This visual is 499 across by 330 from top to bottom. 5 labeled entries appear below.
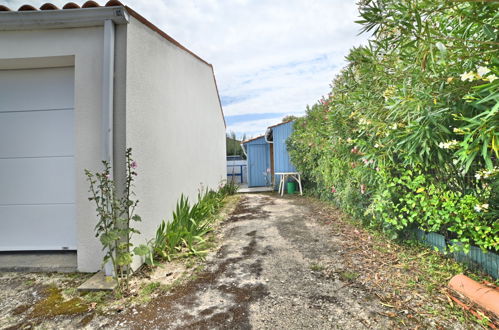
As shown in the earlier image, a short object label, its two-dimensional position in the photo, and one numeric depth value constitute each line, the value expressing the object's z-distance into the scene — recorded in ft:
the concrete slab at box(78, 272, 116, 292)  7.26
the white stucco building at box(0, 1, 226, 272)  8.27
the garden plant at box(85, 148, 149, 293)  7.25
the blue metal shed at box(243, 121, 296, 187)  38.19
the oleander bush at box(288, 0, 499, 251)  5.45
